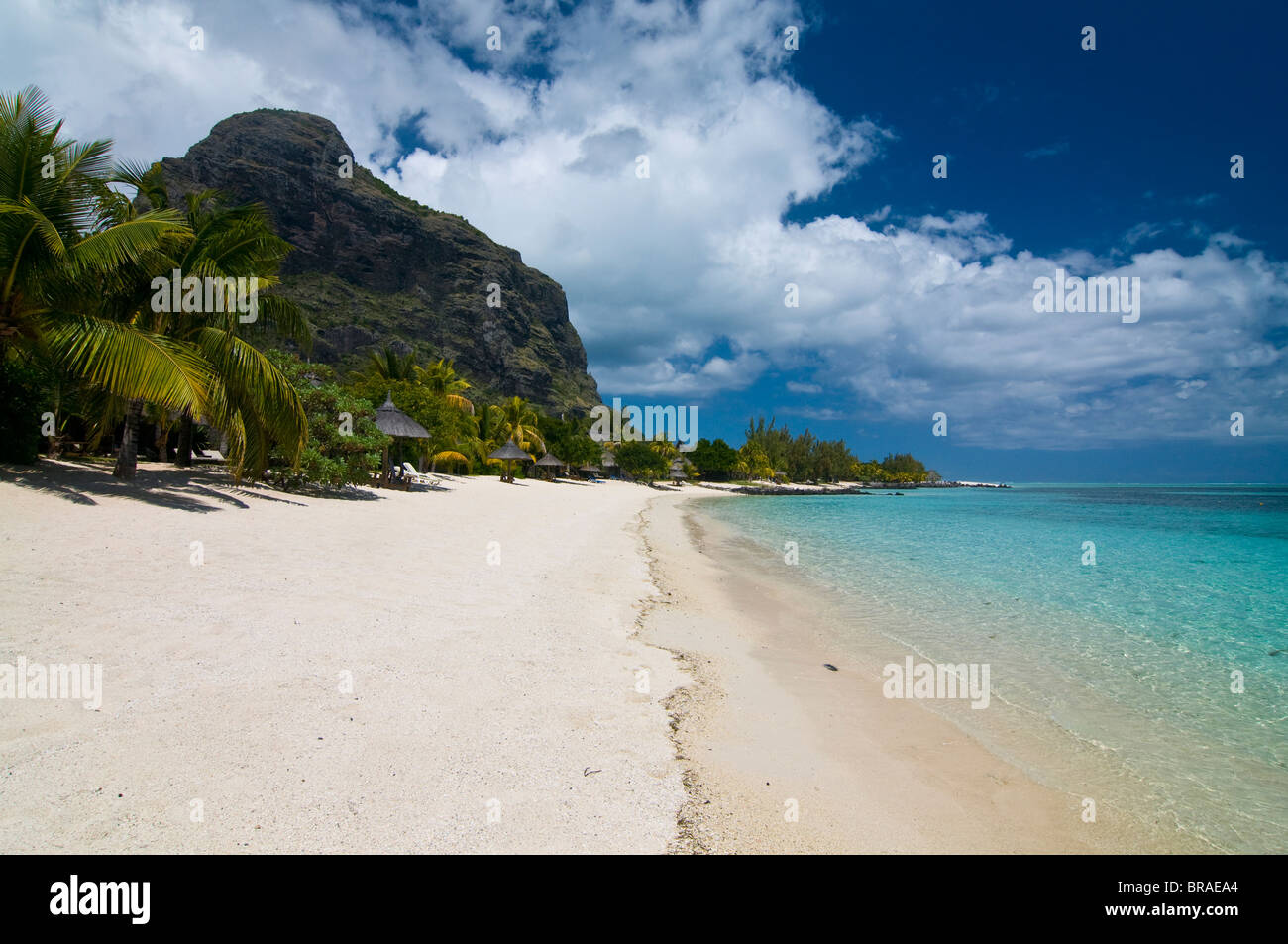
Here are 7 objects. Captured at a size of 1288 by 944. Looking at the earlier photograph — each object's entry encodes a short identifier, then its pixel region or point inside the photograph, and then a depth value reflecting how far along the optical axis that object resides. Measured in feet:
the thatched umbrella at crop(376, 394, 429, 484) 76.54
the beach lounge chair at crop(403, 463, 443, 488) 88.63
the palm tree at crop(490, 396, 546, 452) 167.12
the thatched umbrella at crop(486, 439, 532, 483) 133.48
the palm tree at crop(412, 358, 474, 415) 142.41
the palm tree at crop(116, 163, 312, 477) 39.34
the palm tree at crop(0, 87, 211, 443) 30.09
